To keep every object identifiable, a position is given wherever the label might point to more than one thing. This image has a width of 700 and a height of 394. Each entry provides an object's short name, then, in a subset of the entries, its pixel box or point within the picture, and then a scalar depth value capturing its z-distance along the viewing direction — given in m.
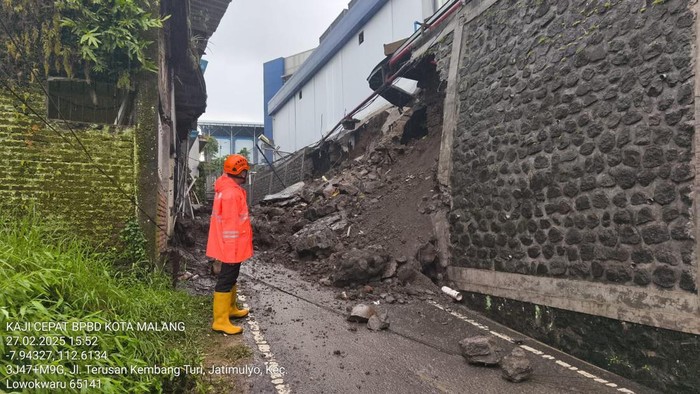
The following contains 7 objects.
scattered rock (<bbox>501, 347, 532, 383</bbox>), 3.66
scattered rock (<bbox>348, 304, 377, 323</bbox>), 5.02
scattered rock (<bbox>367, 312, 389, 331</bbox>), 4.85
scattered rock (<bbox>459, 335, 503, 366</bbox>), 3.95
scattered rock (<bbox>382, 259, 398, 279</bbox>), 6.54
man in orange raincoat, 4.34
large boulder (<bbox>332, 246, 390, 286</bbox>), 6.48
